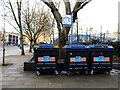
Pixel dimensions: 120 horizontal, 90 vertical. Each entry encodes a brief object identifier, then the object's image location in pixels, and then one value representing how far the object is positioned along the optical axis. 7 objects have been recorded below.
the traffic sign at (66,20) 6.27
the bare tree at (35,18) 17.55
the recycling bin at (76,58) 4.79
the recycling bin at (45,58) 4.81
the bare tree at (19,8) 13.08
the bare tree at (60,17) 6.98
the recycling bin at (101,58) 4.91
